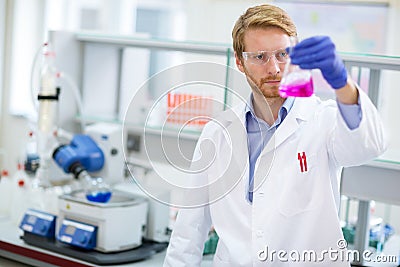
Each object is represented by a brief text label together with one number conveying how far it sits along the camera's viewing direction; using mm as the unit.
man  1776
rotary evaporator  2441
